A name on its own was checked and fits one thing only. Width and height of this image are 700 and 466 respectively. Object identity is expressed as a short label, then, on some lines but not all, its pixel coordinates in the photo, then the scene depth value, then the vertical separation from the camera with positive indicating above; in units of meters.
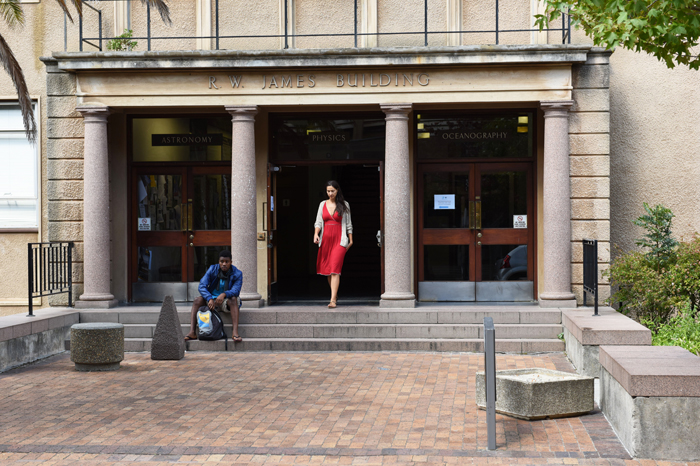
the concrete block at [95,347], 9.61 -1.45
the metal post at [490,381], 6.15 -1.24
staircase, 11.26 -1.47
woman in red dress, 12.26 -0.05
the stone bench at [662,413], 5.89 -1.44
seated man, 11.13 -0.85
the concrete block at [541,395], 6.99 -1.54
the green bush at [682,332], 9.33 -1.35
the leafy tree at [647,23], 6.84 +1.96
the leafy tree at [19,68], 10.94 +2.46
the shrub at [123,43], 12.87 +3.27
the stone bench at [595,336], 8.73 -1.25
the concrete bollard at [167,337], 10.52 -1.45
